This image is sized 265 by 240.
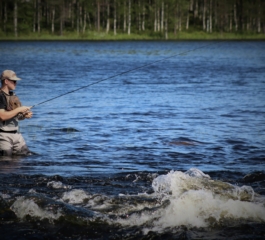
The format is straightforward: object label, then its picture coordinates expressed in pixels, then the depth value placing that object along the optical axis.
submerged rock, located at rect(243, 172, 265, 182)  16.72
